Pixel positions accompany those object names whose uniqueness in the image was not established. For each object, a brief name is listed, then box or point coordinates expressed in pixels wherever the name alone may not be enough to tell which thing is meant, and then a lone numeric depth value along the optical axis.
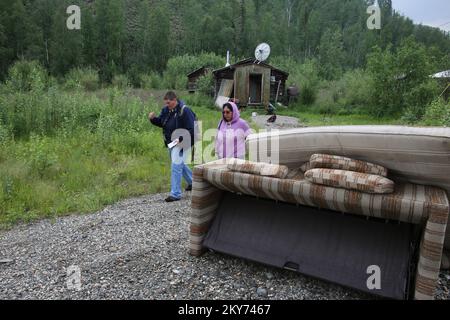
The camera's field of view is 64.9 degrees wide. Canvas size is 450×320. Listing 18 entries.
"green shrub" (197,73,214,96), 27.02
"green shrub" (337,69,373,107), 25.64
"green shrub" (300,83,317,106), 27.39
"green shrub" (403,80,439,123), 19.80
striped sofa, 2.52
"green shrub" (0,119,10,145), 8.84
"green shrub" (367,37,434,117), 21.34
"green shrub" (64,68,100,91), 29.13
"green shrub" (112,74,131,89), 33.20
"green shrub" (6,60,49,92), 12.02
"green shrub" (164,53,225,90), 34.53
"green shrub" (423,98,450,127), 12.12
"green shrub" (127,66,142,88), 40.38
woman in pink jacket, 5.49
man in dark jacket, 6.01
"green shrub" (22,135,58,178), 7.41
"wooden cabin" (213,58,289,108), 25.19
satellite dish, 24.06
